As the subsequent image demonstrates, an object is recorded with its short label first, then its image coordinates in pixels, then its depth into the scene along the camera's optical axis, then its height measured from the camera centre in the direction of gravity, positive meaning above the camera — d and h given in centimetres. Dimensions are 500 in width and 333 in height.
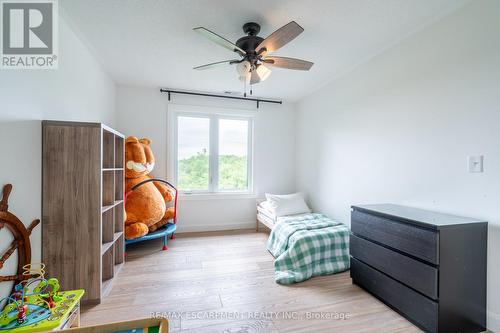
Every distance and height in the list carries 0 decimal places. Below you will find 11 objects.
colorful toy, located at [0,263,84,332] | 109 -83
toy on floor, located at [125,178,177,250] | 276 -96
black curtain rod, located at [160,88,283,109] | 346 +118
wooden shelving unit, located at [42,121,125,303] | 162 -33
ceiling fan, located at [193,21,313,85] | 157 +95
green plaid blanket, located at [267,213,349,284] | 229 -99
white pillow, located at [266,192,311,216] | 329 -65
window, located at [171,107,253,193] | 368 +19
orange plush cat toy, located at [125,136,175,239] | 275 -48
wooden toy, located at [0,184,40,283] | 122 -49
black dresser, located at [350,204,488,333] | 144 -75
